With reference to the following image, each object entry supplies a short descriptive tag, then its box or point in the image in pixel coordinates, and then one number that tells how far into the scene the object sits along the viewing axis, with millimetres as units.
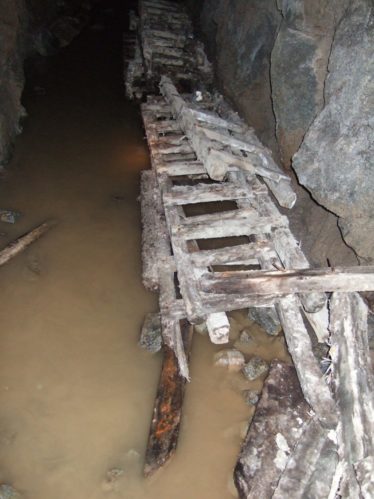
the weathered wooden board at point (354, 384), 1936
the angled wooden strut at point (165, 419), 2361
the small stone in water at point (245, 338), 3125
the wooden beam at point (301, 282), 2480
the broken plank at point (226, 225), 3139
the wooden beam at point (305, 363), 2154
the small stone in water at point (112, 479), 2352
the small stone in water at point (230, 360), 2971
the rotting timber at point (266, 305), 2094
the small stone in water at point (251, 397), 2756
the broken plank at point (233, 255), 2932
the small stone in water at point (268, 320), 3191
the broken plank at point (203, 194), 3434
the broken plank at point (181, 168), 3824
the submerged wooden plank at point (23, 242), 3705
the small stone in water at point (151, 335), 3098
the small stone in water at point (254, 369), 2898
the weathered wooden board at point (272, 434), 2246
